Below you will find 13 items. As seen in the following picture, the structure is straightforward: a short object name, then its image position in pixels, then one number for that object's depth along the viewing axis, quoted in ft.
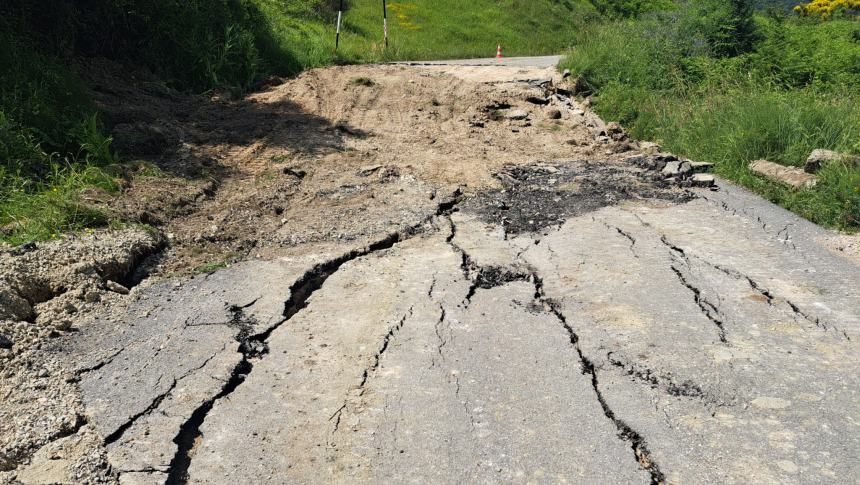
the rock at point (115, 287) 14.03
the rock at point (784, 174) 20.26
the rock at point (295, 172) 22.63
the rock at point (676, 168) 21.84
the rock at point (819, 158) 20.62
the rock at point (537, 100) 32.53
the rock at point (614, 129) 28.45
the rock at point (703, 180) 21.08
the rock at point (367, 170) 22.71
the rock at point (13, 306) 12.25
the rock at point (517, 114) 29.99
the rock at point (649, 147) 25.36
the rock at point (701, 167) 22.43
